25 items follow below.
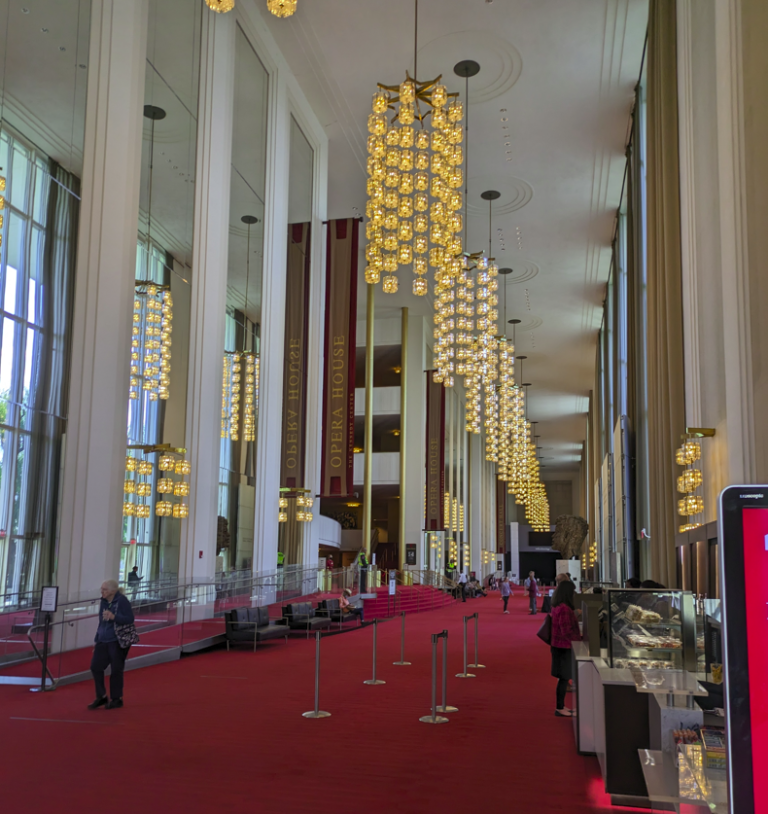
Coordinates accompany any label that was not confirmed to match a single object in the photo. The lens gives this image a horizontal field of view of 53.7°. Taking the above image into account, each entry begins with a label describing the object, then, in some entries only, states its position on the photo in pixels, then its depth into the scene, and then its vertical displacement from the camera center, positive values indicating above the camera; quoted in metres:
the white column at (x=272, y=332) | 16.14 +4.01
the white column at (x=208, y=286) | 13.53 +4.24
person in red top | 7.49 -1.17
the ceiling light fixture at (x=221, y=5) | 6.29 +4.24
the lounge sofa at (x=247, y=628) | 12.80 -1.88
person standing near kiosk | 21.93 -1.57
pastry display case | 5.37 -0.76
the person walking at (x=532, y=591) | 23.56 -2.19
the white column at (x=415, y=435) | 31.81 +3.60
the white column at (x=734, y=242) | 6.52 +2.43
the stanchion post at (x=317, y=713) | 7.23 -1.86
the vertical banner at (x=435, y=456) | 31.81 +2.69
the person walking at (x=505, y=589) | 24.32 -2.19
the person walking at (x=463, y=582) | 33.03 -2.94
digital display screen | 1.31 -0.19
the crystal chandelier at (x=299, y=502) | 17.06 +0.36
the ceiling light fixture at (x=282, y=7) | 7.43 +4.97
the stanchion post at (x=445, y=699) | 7.70 -1.81
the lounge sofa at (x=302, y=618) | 14.62 -1.93
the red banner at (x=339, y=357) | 18.77 +4.02
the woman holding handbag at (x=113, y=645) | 7.41 -1.26
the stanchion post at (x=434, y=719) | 7.12 -1.87
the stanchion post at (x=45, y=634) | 8.44 -1.35
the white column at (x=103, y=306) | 10.06 +2.86
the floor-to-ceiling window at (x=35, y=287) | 13.00 +4.19
